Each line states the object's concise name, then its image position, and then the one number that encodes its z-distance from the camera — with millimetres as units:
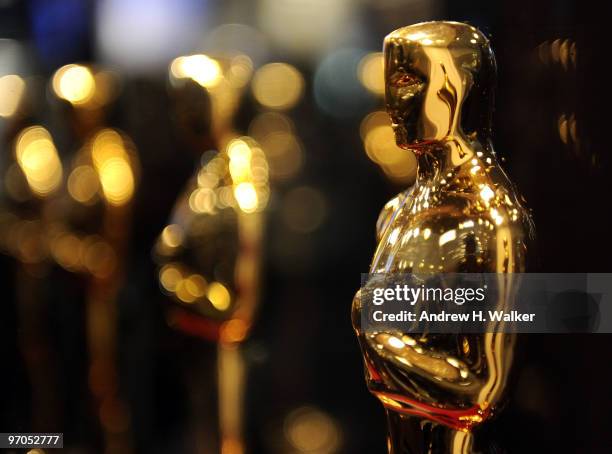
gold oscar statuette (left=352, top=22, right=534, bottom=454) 576
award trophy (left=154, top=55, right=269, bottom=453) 761
